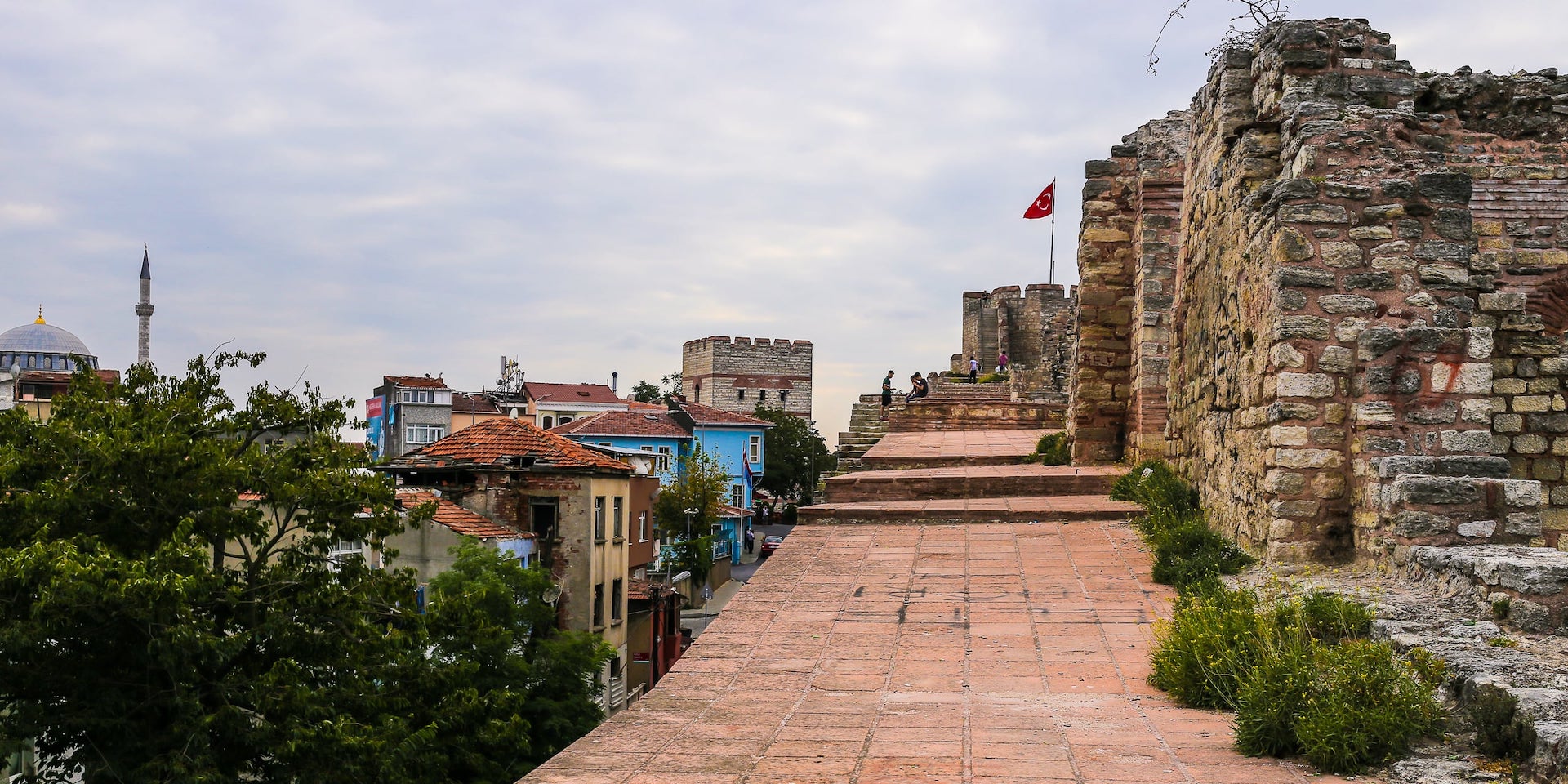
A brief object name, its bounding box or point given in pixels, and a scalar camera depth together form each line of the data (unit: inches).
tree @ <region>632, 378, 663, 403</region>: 3452.3
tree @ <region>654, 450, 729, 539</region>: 1943.9
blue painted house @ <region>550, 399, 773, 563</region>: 2140.7
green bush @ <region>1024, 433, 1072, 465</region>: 561.3
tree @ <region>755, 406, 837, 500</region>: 2876.5
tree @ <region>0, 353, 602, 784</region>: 436.5
